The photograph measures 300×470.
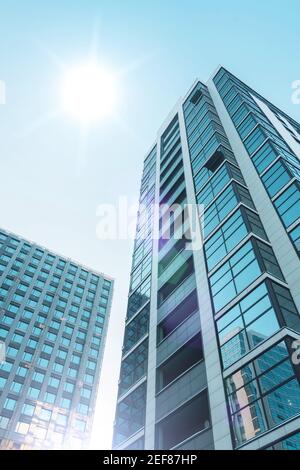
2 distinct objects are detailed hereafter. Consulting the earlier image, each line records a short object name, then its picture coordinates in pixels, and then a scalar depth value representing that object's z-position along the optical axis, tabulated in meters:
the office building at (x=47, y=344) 60.84
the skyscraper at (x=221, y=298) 17.64
